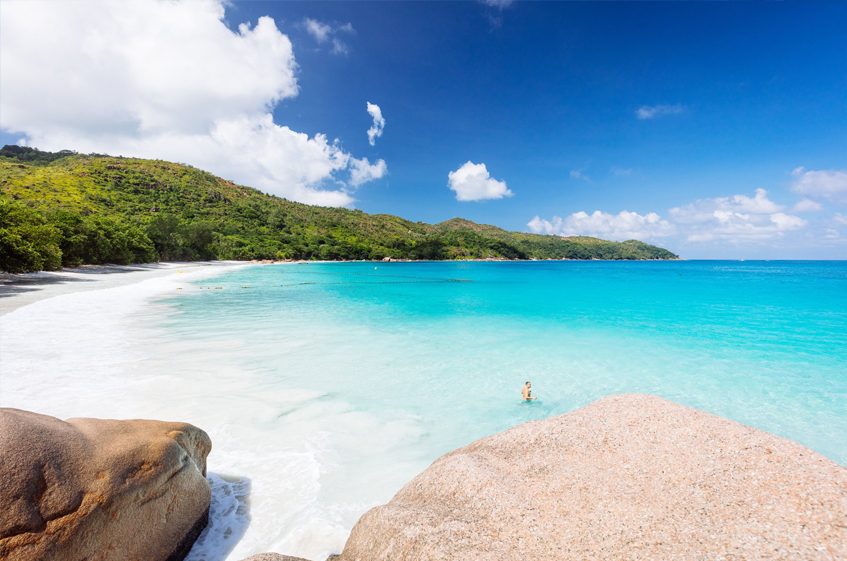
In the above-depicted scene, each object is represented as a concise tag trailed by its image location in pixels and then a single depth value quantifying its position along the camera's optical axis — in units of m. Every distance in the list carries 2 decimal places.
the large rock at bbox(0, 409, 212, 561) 2.57
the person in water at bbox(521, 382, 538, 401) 8.88
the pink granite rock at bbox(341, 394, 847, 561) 2.31
